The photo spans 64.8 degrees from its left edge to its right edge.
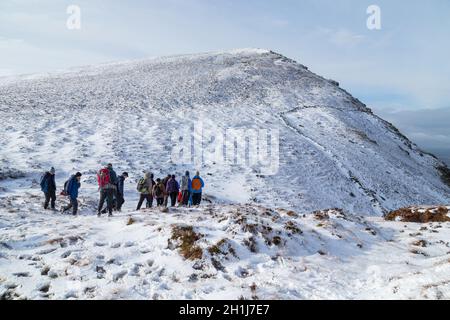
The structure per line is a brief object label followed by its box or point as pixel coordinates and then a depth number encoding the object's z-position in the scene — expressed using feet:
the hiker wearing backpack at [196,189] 58.70
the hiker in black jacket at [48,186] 51.26
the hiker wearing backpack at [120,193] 55.42
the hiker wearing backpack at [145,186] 54.90
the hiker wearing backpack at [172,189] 58.70
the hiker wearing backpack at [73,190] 50.60
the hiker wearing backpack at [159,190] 57.72
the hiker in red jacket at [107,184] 47.60
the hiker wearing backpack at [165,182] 58.90
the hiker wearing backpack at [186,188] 59.07
